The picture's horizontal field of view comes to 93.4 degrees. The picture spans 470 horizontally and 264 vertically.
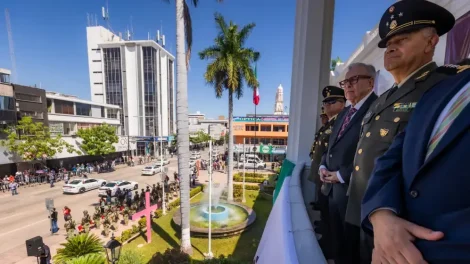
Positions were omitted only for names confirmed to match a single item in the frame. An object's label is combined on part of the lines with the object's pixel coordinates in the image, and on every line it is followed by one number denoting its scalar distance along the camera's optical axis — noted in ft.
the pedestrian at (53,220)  35.99
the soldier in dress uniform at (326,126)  10.34
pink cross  34.04
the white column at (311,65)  20.59
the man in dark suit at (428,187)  2.12
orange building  117.70
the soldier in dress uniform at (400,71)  4.00
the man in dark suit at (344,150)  6.65
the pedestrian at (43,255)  22.16
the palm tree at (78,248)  19.74
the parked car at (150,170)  83.31
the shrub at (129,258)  21.50
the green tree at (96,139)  87.25
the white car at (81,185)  58.75
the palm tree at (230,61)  50.11
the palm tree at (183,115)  29.76
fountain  36.61
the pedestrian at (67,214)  37.91
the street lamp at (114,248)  18.30
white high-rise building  146.30
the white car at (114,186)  56.25
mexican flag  60.64
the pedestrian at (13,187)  57.82
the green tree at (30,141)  64.13
